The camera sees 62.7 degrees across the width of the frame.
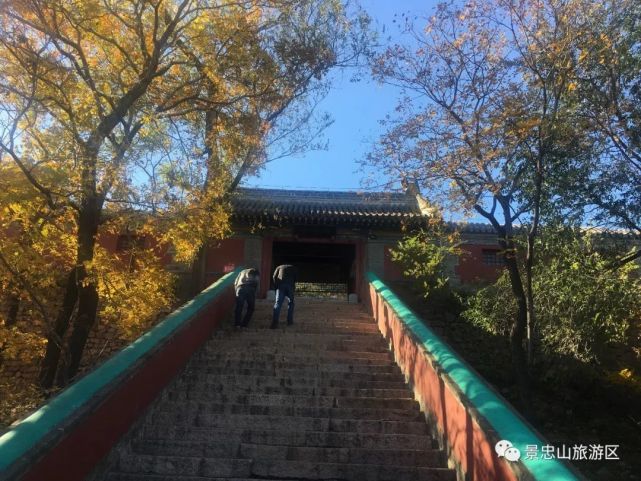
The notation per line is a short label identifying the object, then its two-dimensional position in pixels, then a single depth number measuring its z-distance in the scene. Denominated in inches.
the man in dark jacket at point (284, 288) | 351.9
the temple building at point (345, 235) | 534.6
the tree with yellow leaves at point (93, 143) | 273.3
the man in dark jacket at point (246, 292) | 347.5
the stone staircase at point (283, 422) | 164.7
